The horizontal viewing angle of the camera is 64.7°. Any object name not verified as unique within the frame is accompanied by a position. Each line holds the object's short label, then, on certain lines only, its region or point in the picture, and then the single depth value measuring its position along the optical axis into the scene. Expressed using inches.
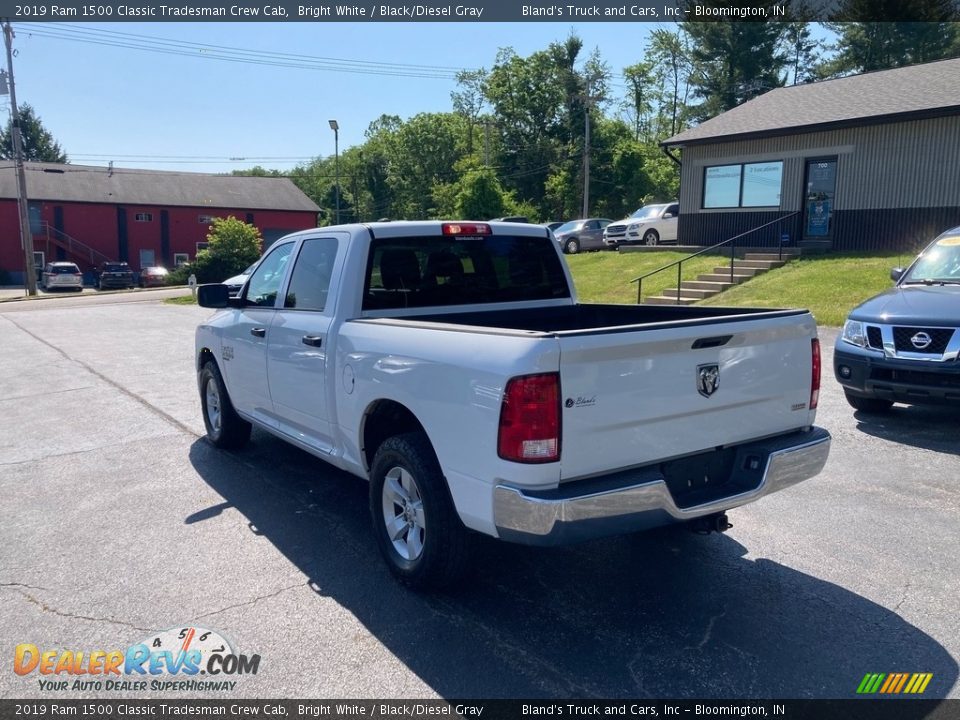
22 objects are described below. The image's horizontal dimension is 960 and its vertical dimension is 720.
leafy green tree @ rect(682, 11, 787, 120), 1967.3
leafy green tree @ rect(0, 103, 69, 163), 3499.0
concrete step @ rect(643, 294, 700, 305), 720.2
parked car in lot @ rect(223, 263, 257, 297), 968.6
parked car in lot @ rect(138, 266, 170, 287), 1847.9
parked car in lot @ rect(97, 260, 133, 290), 1796.3
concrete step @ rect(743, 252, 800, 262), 776.3
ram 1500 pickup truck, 129.4
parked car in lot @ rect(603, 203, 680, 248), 1056.8
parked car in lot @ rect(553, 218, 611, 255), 1200.2
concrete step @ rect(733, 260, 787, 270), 767.1
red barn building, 2082.9
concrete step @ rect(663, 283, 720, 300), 728.6
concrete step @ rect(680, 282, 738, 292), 735.7
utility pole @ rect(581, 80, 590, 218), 1734.6
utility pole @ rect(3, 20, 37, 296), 1528.4
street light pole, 1633.6
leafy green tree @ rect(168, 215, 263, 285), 1525.6
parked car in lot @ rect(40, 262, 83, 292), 1722.4
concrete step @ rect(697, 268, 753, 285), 753.0
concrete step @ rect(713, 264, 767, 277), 759.0
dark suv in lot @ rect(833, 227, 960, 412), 264.7
